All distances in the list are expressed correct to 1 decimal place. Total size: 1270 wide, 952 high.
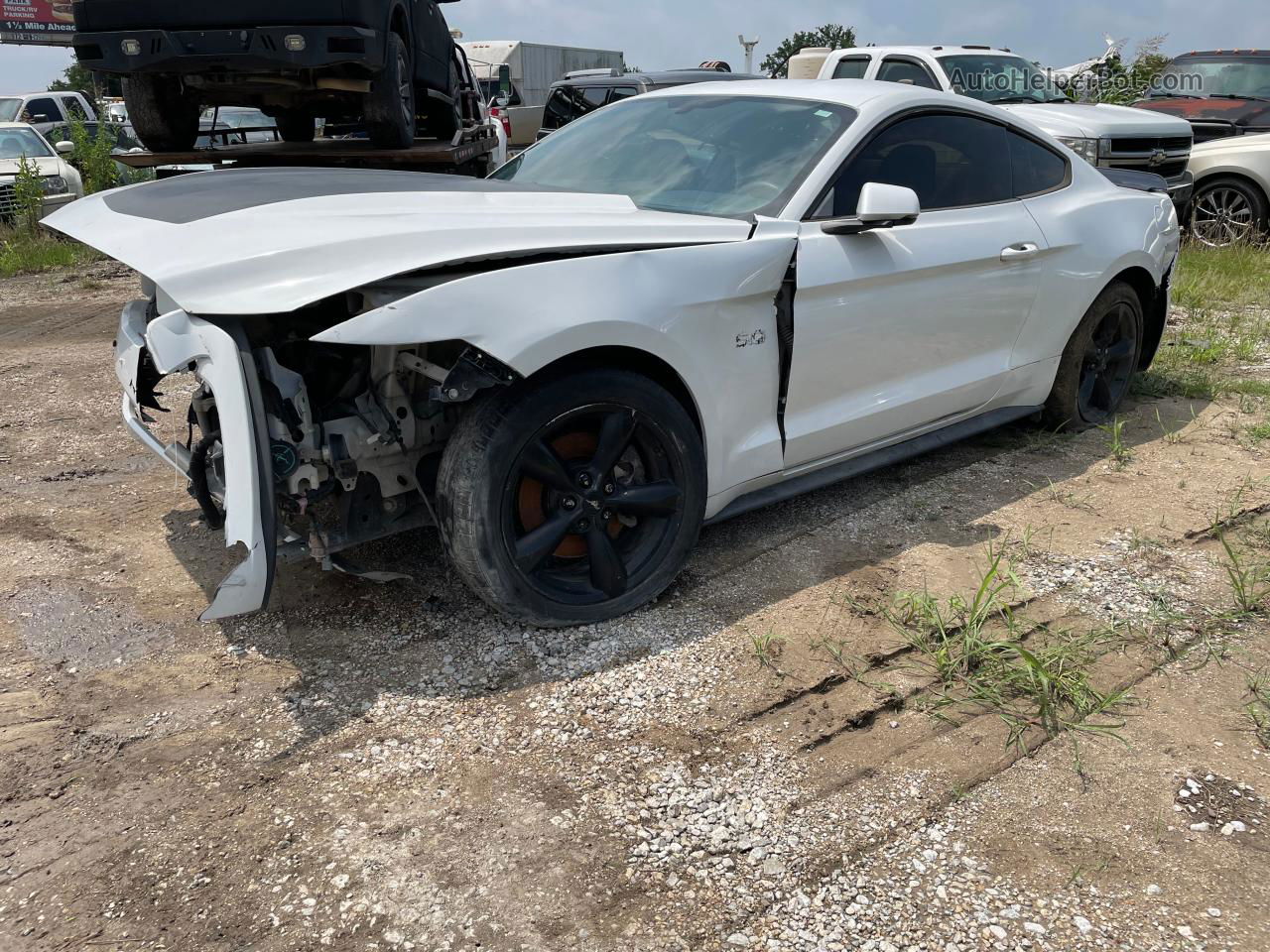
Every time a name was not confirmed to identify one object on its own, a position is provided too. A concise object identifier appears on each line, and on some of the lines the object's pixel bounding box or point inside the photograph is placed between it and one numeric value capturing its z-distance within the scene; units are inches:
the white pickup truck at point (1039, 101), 361.1
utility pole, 1047.8
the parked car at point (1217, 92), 460.8
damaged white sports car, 109.8
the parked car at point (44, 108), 733.9
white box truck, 1048.2
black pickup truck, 233.1
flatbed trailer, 253.0
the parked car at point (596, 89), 451.2
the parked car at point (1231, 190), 406.3
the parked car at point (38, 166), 453.1
